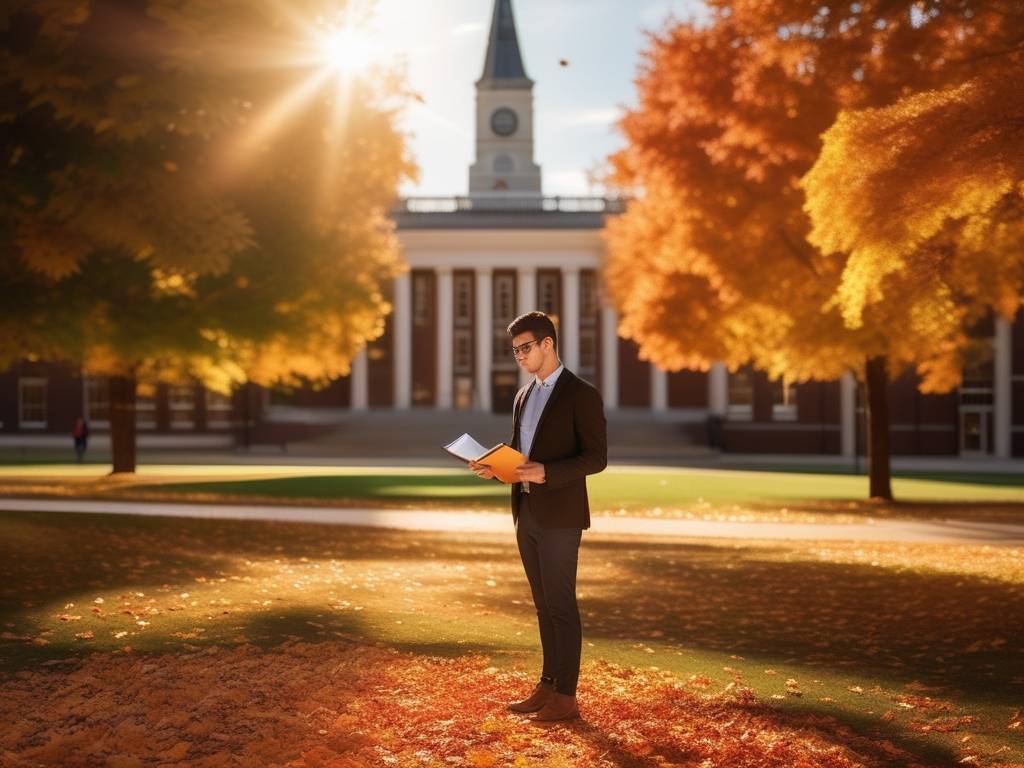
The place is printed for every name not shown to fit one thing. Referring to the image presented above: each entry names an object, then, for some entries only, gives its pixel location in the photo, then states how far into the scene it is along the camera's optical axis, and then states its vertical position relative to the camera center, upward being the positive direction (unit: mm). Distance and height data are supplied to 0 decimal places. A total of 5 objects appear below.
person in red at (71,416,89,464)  41750 -1523
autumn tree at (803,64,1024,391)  9023 +1860
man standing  5965 -407
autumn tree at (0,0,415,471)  10906 +2755
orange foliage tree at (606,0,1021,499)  15812 +3803
